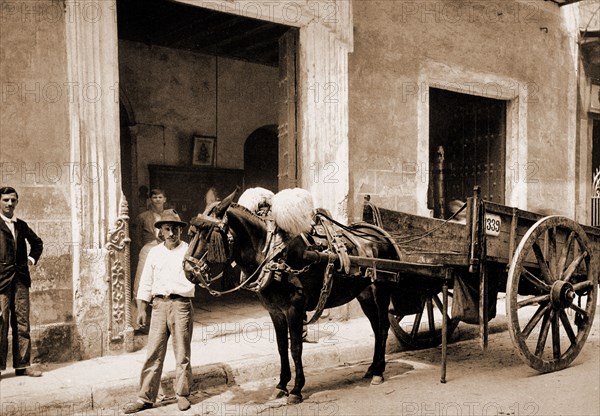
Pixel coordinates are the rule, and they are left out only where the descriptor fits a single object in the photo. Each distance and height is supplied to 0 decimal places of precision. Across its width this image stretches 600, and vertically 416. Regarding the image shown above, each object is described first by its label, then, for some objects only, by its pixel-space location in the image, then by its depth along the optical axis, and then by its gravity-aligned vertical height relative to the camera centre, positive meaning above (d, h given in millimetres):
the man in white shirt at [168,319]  4574 -1009
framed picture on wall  10977 +861
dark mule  4195 -575
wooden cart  4961 -667
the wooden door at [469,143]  10539 +973
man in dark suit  5113 -781
